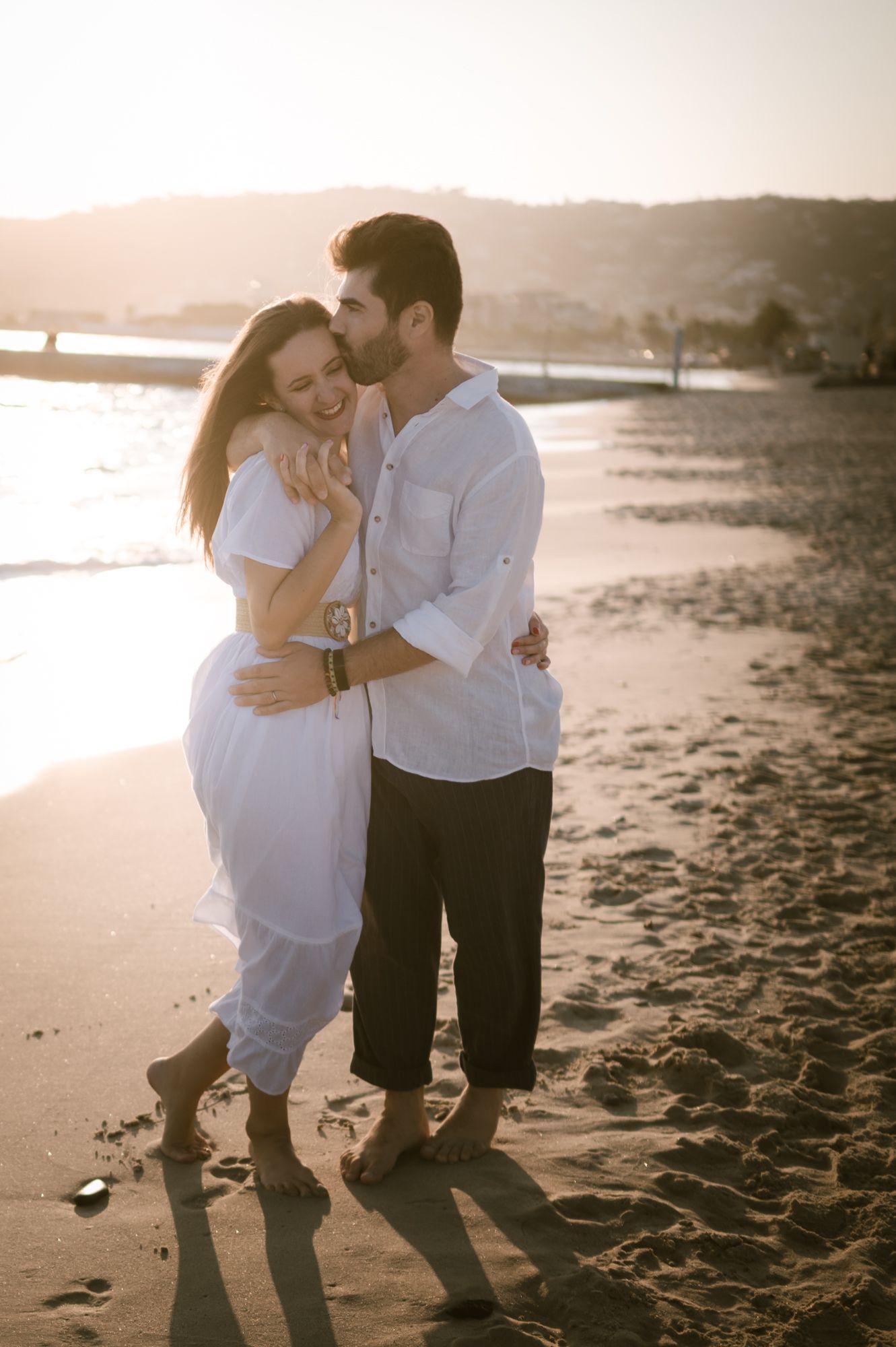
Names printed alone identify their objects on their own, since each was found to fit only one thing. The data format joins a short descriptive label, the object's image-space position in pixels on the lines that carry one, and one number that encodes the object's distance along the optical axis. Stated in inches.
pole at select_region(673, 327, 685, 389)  2406.5
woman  99.0
